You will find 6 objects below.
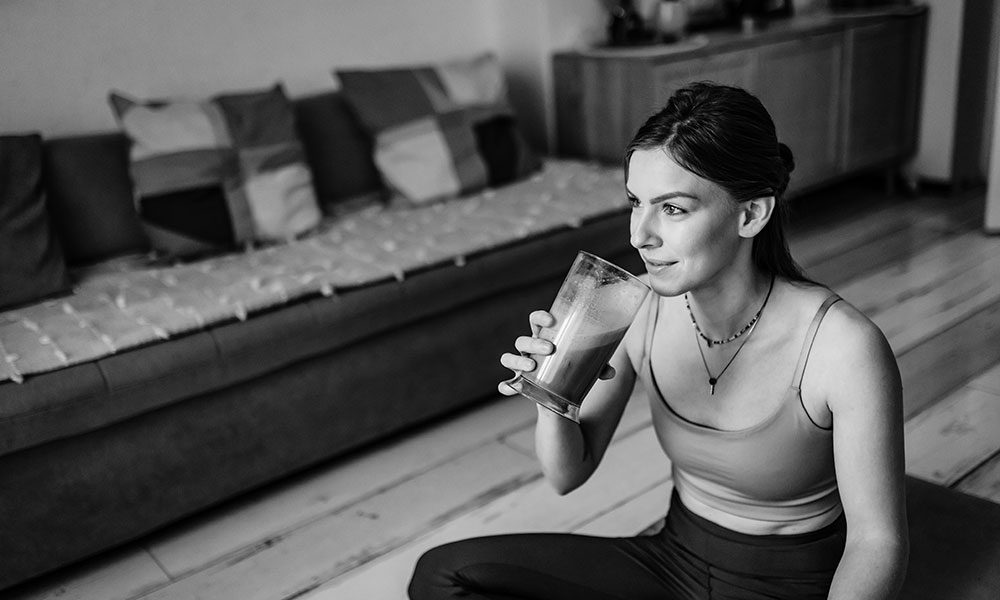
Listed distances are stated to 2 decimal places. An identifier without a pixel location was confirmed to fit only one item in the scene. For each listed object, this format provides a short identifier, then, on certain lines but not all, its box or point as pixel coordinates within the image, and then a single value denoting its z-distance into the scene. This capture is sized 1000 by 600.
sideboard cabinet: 3.31
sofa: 1.88
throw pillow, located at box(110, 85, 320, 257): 2.53
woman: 1.11
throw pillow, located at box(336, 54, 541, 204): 2.97
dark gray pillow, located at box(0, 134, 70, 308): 2.26
